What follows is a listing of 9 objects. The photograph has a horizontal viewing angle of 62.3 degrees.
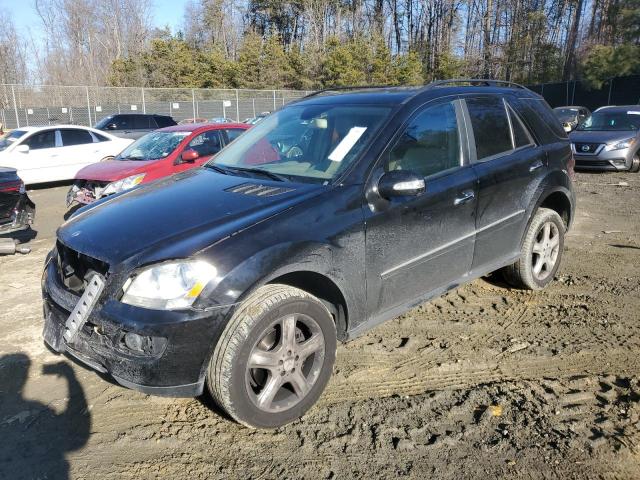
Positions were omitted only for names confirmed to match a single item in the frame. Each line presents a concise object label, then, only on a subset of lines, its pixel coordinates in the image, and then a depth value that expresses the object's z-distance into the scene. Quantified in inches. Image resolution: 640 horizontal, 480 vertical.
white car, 465.1
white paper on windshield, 134.5
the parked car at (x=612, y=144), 478.9
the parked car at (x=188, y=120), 1058.7
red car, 314.3
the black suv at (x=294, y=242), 103.0
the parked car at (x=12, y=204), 248.4
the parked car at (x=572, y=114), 780.8
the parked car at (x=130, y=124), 666.8
